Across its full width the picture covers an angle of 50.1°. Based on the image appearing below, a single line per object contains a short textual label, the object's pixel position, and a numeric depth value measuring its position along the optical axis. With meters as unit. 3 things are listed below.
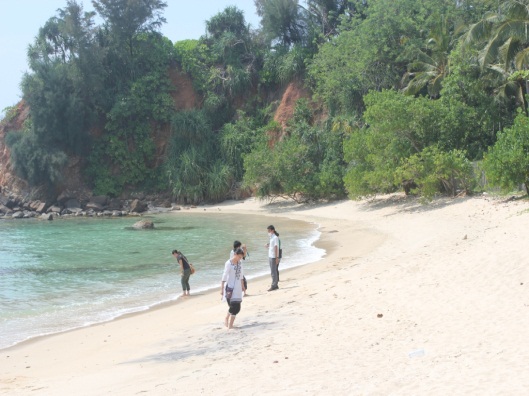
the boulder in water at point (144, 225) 31.98
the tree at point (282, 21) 47.62
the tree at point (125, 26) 47.94
